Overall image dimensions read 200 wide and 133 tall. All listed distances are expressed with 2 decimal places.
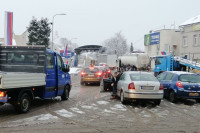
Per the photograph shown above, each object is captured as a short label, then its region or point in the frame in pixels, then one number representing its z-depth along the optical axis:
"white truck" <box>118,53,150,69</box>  37.19
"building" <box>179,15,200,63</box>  38.34
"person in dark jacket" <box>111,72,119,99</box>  13.44
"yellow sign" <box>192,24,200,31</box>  38.12
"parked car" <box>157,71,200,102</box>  11.98
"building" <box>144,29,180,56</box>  52.95
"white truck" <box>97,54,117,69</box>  54.47
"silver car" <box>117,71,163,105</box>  10.63
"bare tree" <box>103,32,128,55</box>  95.25
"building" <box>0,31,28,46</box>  70.07
